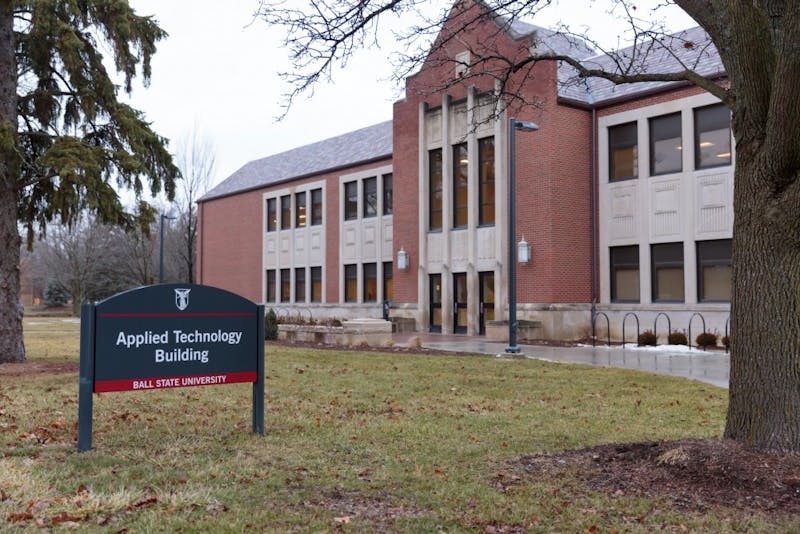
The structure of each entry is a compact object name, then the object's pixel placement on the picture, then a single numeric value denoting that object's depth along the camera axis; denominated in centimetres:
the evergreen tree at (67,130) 1379
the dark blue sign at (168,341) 635
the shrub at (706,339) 2012
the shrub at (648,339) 2077
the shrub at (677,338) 2072
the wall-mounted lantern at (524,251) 2403
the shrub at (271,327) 2352
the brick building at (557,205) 2225
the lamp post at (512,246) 1712
